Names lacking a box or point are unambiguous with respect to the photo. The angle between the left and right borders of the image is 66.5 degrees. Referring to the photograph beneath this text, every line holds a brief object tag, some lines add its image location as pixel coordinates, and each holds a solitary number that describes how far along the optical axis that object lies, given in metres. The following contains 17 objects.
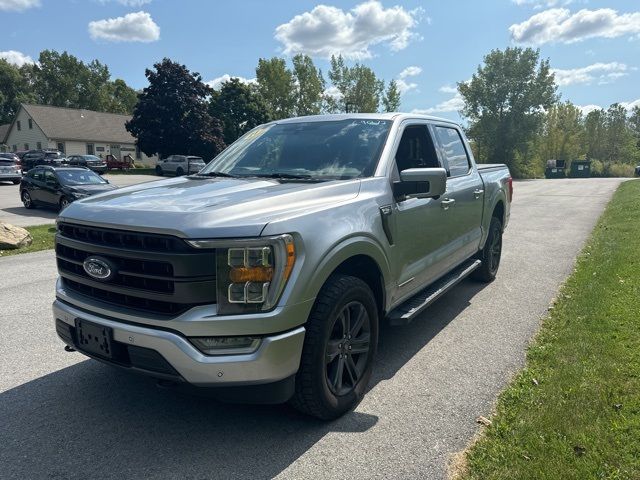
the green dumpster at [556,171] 55.31
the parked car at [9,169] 26.84
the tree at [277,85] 62.06
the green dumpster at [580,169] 58.81
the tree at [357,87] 61.44
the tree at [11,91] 78.31
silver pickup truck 2.54
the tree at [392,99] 62.84
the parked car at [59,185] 15.11
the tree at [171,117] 41.78
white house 52.91
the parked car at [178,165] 35.47
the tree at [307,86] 62.62
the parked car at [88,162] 35.11
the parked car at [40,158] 35.75
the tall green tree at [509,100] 46.12
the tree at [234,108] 50.22
